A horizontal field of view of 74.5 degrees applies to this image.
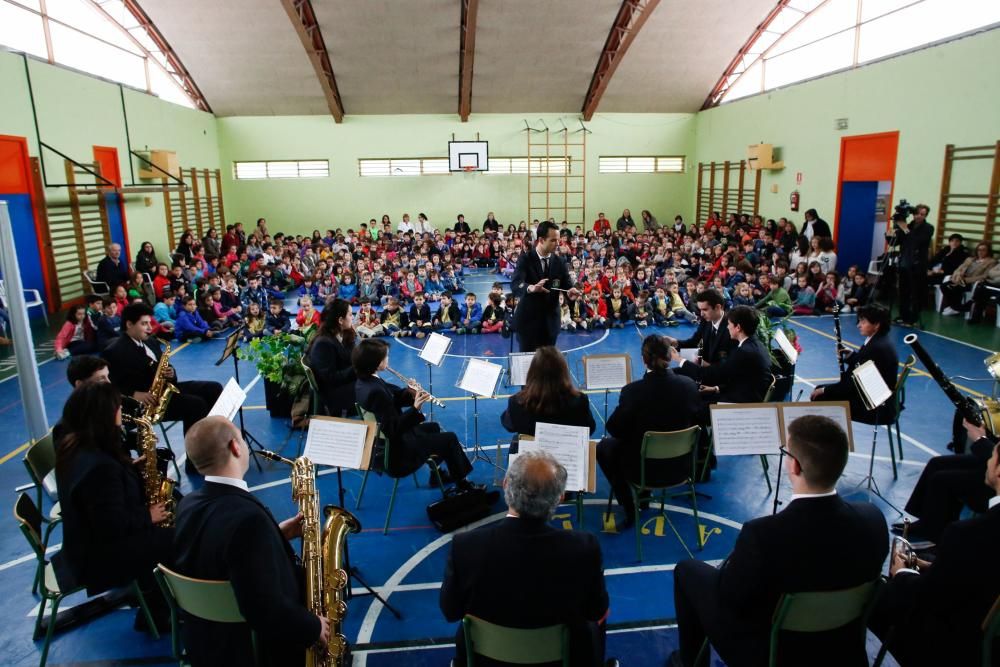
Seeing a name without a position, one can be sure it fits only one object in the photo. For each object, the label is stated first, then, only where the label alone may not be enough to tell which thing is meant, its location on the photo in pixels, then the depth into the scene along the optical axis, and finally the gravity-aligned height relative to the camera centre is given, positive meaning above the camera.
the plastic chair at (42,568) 3.72 -2.12
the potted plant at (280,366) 7.51 -1.81
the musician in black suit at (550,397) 4.92 -1.44
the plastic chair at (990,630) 2.76 -1.81
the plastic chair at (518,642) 2.72 -1.81
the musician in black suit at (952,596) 2.88 -1.79
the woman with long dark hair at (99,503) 3.59 -1.60
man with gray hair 2.76 -1.52
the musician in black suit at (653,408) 4.95 -1.54
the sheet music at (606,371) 6.20 -1.58
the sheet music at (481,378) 5.70 -1.51
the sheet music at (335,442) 4.43 -1.59
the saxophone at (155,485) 4.30 -1.83
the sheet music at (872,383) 5.14 -1.47
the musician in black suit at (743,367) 5.96 -1.50
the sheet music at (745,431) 4.53 -1.57
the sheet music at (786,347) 6.26 -1.40
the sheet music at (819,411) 4.65 -1.48
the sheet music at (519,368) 6.14 -1.53
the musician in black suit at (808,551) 2.80 -1.49
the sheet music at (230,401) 4.90 -1.47
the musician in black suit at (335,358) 6.62 -1.54
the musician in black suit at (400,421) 5.28 -1.74
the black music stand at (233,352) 6.29 -1.41
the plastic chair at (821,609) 2.79 -1.74
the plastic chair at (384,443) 5.24 -1.92
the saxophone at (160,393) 6.05 -1.72
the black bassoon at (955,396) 4.95 -1.48
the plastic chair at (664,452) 4.74 -1.81
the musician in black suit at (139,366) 6.20 -1.49
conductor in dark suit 7.48 -0.97
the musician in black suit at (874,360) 5.97 -1.46
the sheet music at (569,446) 4.18 -1.55
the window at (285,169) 23.50 +1.26
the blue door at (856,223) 16.11 -0.60
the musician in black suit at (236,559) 2.71 -1.48
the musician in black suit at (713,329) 6.66 -1.31
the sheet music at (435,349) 6.52 -1.43
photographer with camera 11.67 -1.05
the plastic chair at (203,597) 2.80 -1.67
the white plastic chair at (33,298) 12.25 -1.68
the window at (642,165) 24.53 +1.33
